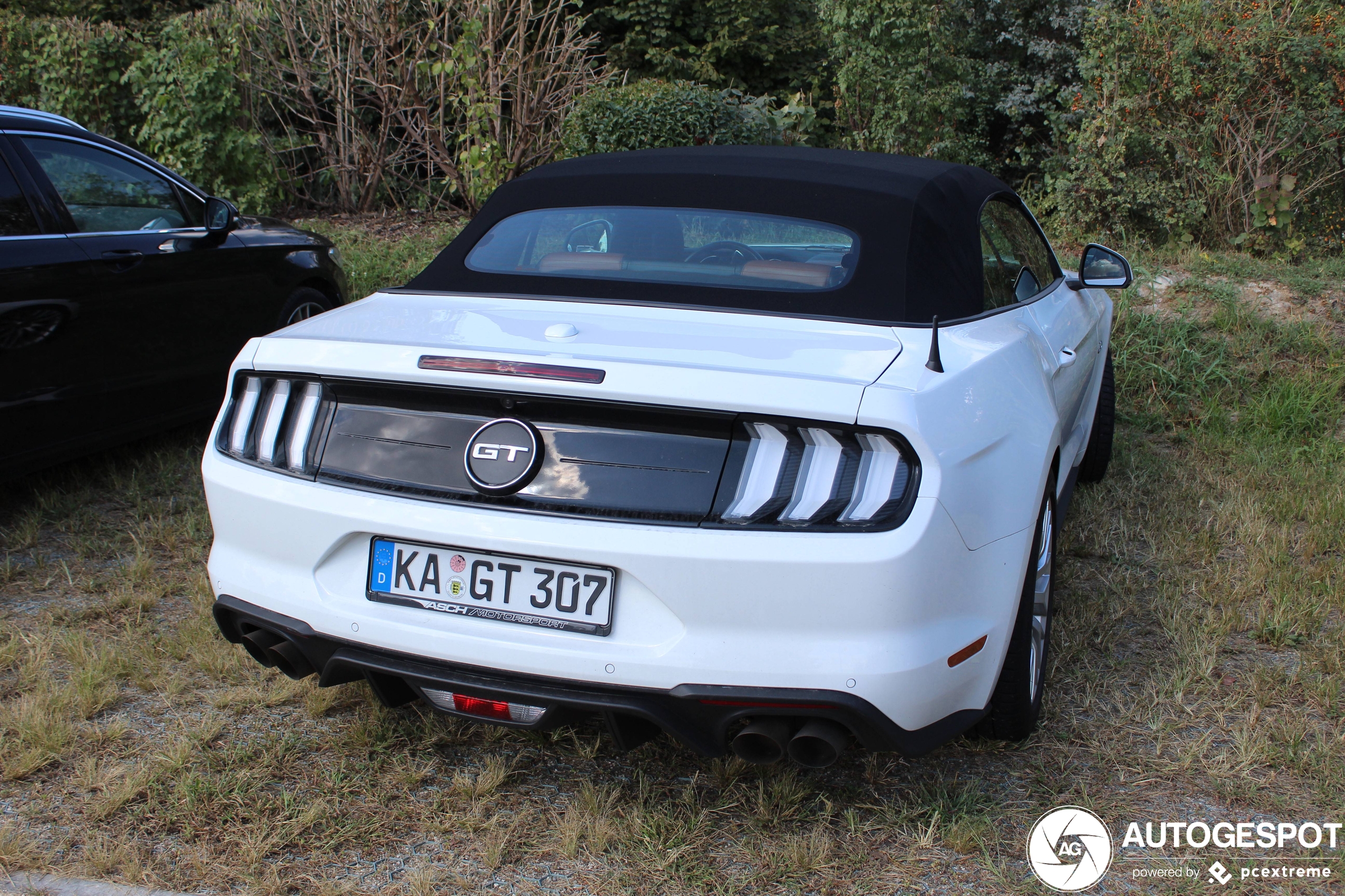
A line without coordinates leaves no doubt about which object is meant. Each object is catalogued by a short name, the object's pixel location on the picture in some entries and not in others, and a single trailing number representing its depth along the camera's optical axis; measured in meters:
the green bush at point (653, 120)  8.77
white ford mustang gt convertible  1.94
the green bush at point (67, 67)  9.35
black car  3.79
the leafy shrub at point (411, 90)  9.15
